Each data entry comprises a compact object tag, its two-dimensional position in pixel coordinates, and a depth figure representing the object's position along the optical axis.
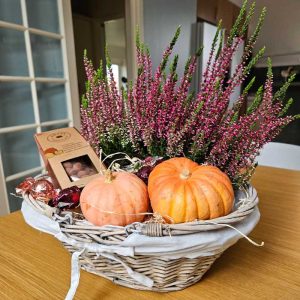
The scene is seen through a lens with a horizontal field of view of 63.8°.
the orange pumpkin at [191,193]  0.36
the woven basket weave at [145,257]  0.33
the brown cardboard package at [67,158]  0.51
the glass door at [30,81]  1.49
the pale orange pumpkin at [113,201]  0.36
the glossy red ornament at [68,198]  0.42
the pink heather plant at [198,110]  0.45
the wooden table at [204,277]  0.40
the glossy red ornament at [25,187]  0.48
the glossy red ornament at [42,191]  0.46
